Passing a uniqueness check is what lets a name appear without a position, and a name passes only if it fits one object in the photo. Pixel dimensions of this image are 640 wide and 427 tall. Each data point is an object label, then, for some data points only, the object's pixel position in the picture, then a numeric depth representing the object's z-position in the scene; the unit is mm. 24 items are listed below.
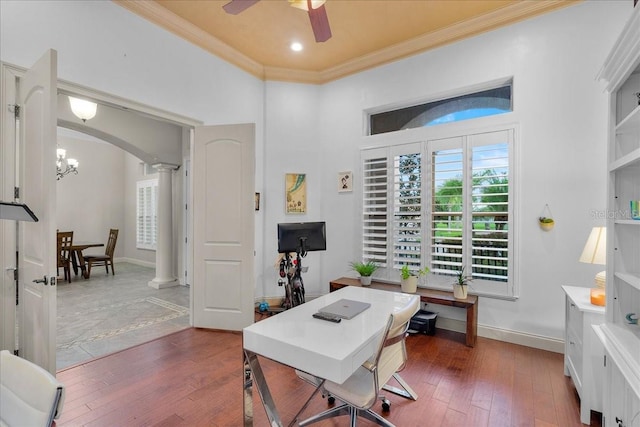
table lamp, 2076
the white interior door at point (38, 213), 1838
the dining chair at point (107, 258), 6305
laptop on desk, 1863
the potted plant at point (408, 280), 3410
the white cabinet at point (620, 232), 1509
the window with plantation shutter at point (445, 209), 3152
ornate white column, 5582
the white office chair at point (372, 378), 1561
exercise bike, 3672
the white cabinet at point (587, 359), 1917
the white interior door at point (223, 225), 3473
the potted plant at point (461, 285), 3164
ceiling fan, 2252
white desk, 1370
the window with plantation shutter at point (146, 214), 7648
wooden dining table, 6030
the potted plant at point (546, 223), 2902
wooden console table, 3039
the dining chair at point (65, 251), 5805
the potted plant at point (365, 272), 3754
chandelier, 6014
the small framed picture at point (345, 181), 4227
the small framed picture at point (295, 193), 4430
